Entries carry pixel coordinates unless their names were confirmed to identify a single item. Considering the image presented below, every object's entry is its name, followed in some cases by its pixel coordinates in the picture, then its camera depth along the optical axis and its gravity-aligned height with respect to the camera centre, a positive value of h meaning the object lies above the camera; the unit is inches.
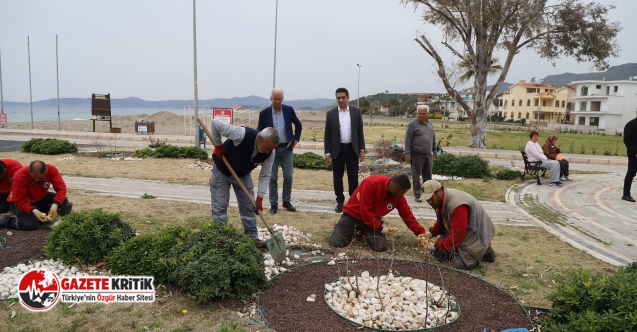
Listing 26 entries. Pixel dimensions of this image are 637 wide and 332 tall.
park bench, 410.0 -39.5
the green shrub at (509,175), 430.9 -49.7
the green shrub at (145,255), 156.9 -50.2
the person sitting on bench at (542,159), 402.3 -31.9
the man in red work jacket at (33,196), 213.5 -40.8
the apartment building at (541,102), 2916.3 +155.8
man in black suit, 270.1 -12.3
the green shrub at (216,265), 143.4 -49.7
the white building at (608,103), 2386.8 +126.7
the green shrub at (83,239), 171.5 -48.3
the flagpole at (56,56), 1122.6 +150.3
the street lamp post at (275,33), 1006.4 +199.2
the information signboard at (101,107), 1084.5 +24.6
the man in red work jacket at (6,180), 231.1 -34.3
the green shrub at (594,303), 103.1 -44.6
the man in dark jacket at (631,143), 321.1 -12.4
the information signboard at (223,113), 698.2 +9.4
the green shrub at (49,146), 544.7 -38.6
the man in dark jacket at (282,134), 264.7 -8.6
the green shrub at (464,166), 435.2 -42.8
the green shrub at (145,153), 541.7 -44.3
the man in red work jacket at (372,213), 200.7 -42.8
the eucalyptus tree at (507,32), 698.2 +153.1
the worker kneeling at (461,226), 179.8 -42.6
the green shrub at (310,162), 474.6 -45.0
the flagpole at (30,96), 1245.3 +55.4
